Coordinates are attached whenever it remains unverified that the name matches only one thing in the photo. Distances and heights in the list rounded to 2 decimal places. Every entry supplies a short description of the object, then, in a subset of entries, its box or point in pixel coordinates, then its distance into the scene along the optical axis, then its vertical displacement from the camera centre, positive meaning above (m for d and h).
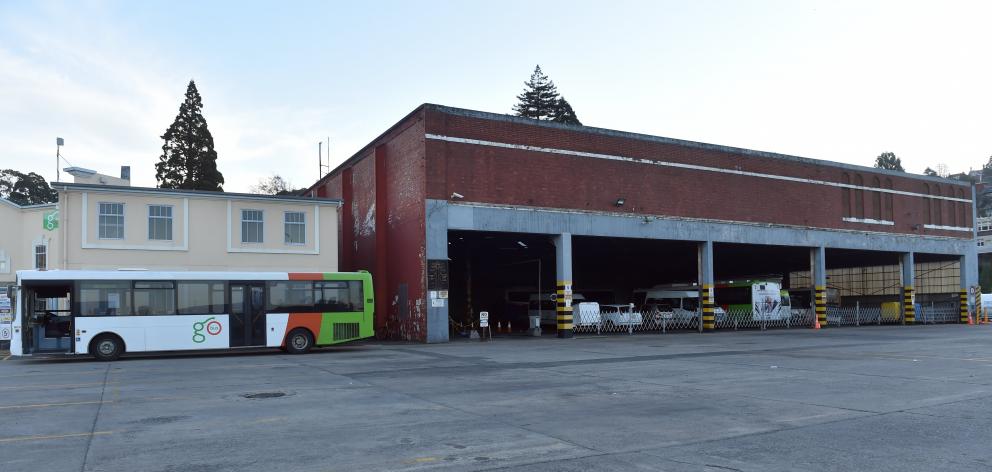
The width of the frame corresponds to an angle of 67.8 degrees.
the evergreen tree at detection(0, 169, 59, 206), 77.62 +9.08
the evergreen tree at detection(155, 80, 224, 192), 58.78 +9.06
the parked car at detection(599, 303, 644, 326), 37.83 -2.71
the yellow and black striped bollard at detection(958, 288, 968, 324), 49.78 -3.02
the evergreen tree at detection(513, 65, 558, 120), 76.62 +17.50
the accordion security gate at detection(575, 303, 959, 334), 38.16 -3.31
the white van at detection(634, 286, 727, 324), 41.06 -2.46
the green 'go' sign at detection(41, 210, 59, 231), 36.28 +2.58
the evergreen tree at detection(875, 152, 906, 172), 127.81 +17.41
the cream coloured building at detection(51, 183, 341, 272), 27.69 +1.63
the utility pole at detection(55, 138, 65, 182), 39.19 +6.84
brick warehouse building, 31.00 +2.75
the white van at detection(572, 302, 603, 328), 37.16 -2.51
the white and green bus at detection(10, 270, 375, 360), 21.58 -1.26
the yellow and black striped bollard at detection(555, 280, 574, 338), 32.25 -1.99
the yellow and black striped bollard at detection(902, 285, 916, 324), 47.53 -2.91
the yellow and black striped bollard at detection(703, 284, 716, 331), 37.60 -2.26
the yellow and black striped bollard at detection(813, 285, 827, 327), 42.41 -2.35
